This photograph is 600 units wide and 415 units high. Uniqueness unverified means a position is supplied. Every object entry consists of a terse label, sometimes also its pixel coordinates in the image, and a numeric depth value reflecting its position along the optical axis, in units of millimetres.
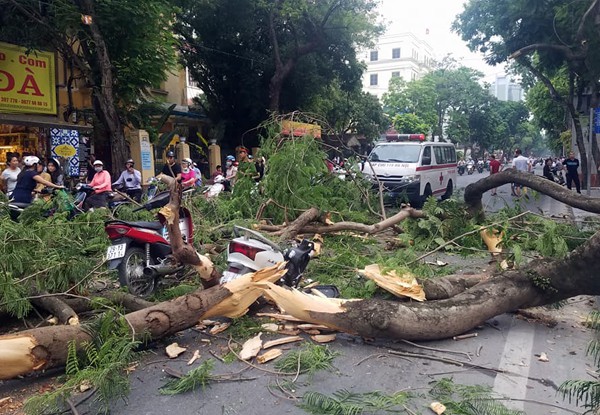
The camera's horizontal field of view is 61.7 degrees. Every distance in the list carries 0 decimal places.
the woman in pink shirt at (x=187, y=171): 10221
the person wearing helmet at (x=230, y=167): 11939
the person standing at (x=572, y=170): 17016
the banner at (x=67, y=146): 14003
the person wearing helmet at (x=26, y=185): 8000
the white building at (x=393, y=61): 70750
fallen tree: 3932
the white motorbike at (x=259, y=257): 5043
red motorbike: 5234
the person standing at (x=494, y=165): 19714
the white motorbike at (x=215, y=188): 9164
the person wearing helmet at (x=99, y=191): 9805
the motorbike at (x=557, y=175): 18912
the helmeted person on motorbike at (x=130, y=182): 11595
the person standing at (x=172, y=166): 10547
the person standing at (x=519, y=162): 18016
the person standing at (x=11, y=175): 9586
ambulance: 13305
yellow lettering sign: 12258
